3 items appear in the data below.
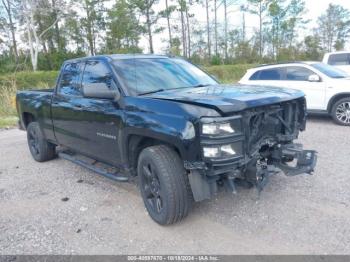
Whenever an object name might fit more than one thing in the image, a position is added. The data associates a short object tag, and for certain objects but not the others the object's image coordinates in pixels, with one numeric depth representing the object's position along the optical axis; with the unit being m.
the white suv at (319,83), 8.04
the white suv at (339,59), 11.72
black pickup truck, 3.02
